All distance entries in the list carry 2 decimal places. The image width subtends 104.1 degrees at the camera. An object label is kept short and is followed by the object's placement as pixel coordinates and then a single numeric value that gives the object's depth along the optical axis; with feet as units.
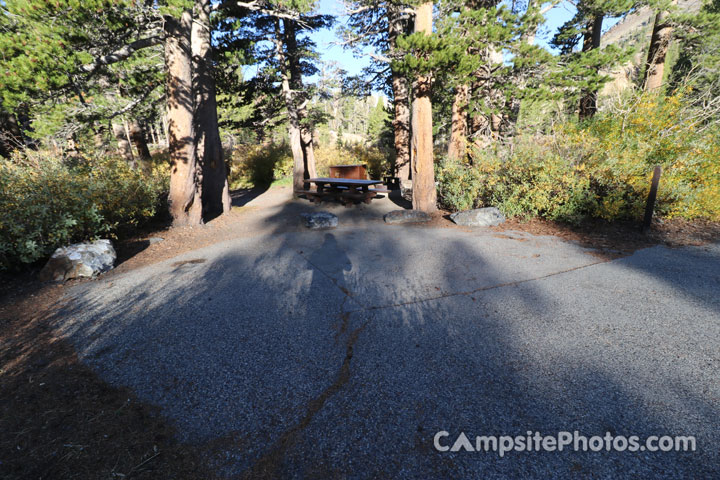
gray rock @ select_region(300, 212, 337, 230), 24.09
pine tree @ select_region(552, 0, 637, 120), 23.27
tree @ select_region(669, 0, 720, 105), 29.55
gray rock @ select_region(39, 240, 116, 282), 14.49
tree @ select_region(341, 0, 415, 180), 25.14
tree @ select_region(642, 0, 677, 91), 33.45
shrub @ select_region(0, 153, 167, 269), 14.78
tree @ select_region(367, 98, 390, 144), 168.29
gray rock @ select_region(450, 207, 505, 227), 22.84
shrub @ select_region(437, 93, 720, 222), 20.03
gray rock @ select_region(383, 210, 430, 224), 25.41
